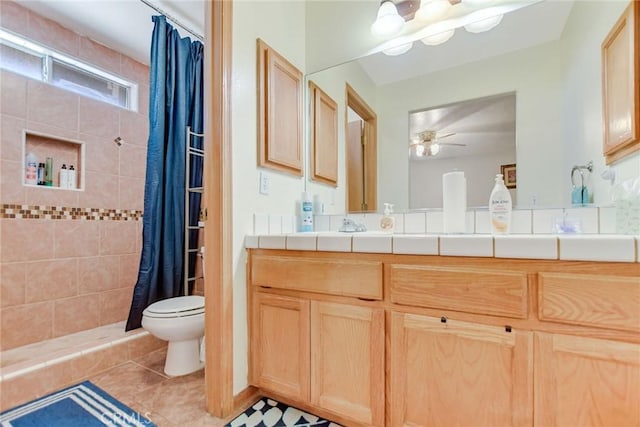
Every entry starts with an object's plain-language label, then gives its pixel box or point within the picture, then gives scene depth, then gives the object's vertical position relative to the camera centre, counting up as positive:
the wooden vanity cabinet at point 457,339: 0.79 -0.40
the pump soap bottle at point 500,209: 1.22 +0.03
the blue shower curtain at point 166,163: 2.06 +0.40
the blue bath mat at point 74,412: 1.25 -0.88
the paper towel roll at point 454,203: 1.32 +0.06
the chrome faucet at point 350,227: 1.63 -0.06
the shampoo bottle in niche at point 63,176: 2.15 +0.30
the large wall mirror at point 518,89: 1.21 +0.62
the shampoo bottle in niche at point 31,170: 1.99 +0.32
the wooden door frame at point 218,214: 1.28 +0.01
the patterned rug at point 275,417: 1.23 -0.86
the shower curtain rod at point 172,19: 1.97 +1.43
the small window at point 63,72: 1.97 +1.09
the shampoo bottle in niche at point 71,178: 2.19 +0.29
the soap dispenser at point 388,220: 1.57 -0.02
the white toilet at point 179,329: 1.61 -0.62
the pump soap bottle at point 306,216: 1.68 +0.00
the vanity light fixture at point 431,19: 1.38 +0.99
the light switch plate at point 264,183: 1.49 +0.17
